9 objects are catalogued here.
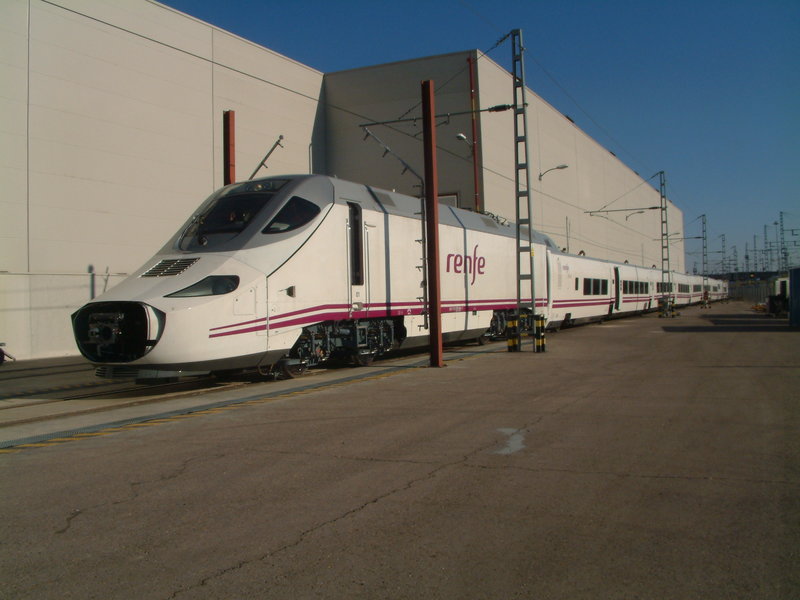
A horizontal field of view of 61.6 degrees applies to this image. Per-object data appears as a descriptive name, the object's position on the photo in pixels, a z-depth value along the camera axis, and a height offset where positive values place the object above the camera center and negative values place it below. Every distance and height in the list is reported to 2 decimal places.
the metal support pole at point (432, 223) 14.77 +1.93
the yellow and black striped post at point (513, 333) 17.62 -0.64
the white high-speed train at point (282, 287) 10.05 +0.46
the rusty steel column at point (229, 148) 19.39 +4.88
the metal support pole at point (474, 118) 33.09 +9.65
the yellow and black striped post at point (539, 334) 17.17 -0.64
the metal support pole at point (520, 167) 17.92 +3.92
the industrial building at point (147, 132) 20.03 +7.36
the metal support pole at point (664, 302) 38.19 +0.27
